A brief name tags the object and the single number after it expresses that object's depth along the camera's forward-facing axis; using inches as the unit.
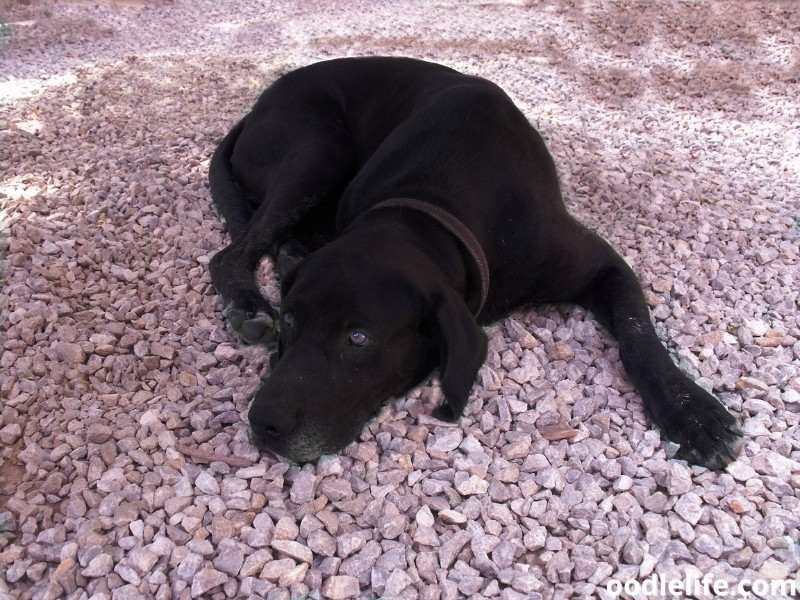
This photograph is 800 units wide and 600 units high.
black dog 26.7
